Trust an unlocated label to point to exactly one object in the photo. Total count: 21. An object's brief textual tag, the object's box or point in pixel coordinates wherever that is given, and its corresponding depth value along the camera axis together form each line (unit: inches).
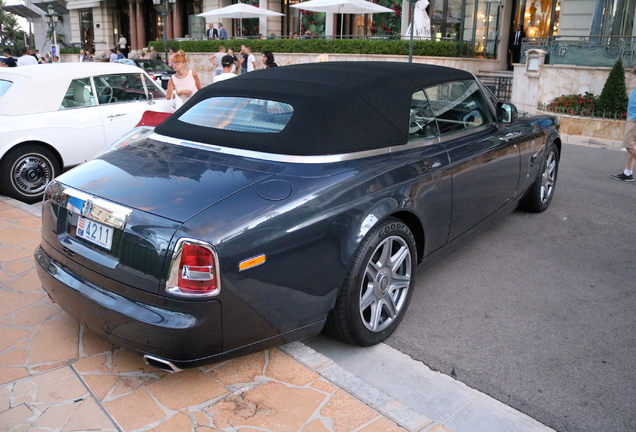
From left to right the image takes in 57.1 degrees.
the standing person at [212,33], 1138.7
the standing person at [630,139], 321.7
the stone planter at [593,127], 466.1
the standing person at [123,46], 1378.1
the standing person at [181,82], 341.7
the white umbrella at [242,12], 964.0
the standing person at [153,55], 1014.4
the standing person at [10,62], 657.8
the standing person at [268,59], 446.9
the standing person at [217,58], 687.7
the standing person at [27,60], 642.8
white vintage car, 277.4
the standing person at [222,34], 1125.7
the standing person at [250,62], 649.6
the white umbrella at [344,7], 790.5
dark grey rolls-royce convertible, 112.6
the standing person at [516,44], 805.2
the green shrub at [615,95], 473.1
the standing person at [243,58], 659.7
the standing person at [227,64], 349.5
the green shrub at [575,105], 491.2
